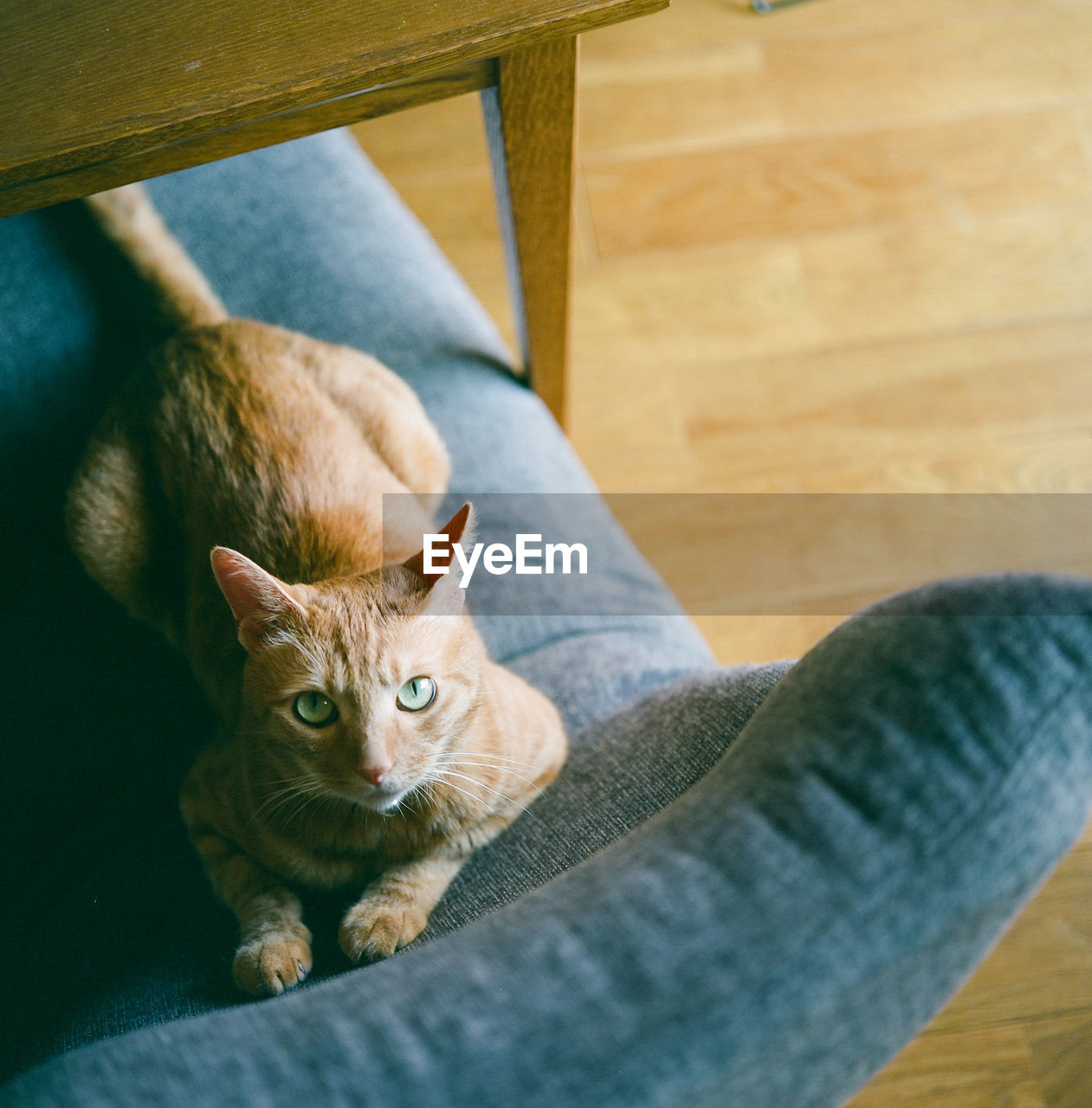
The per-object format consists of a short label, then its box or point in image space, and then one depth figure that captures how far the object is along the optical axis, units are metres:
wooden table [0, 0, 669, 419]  0.70
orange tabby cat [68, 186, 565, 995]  0.76
